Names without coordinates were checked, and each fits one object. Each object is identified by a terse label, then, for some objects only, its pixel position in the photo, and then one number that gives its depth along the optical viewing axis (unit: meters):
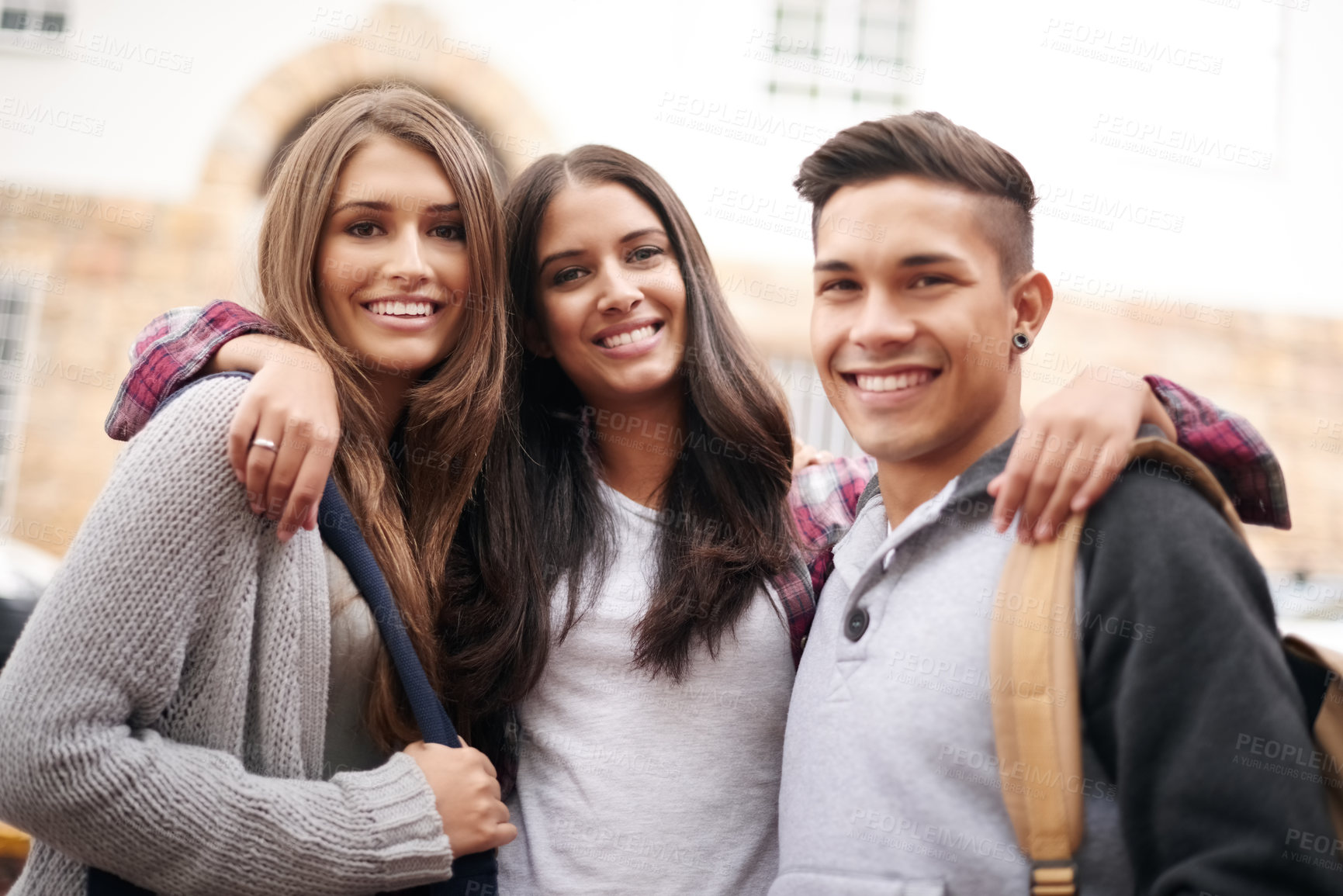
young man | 1.34
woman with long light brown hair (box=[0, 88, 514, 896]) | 1.58
